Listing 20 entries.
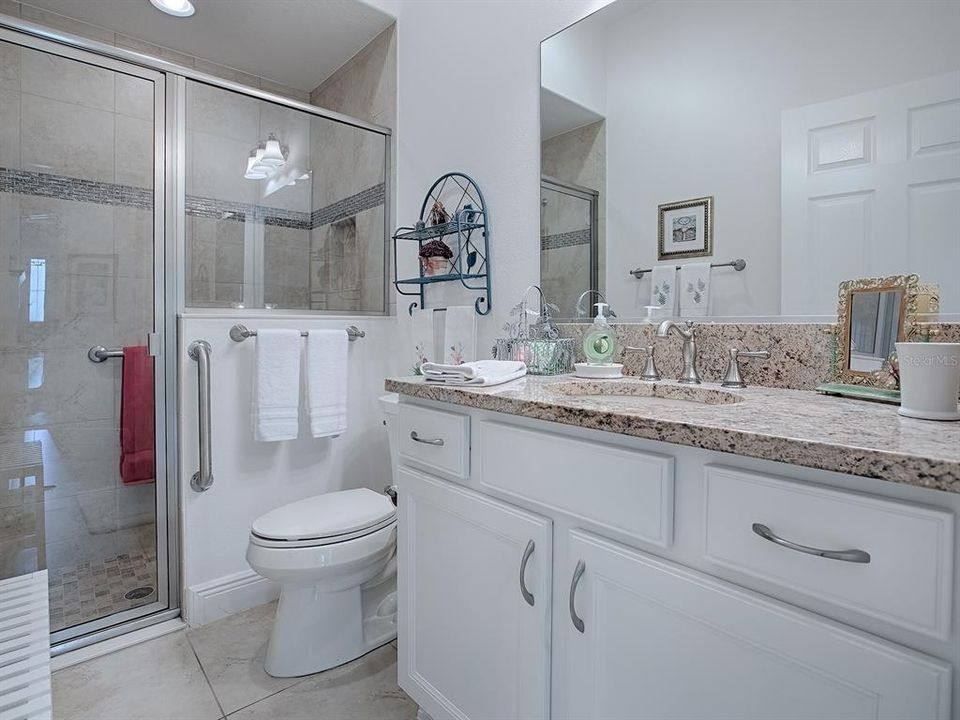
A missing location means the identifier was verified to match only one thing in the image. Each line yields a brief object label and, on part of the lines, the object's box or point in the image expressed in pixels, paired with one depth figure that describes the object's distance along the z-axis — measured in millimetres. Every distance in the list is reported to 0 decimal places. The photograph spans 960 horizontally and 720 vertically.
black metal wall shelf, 1929
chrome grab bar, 1831
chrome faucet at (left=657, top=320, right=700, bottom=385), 1309
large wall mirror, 1025
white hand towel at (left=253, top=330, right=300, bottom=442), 1901
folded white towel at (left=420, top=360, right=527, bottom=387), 1220
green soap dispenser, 1483
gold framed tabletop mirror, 999
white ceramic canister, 787
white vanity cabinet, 576
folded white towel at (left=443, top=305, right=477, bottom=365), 1945
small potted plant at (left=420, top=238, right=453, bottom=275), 2039
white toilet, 1506
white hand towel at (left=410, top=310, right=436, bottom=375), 2141
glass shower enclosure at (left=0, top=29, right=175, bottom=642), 1647
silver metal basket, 1533
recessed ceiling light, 2166
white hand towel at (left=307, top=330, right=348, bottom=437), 2027
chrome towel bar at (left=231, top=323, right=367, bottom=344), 1911
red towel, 1819
